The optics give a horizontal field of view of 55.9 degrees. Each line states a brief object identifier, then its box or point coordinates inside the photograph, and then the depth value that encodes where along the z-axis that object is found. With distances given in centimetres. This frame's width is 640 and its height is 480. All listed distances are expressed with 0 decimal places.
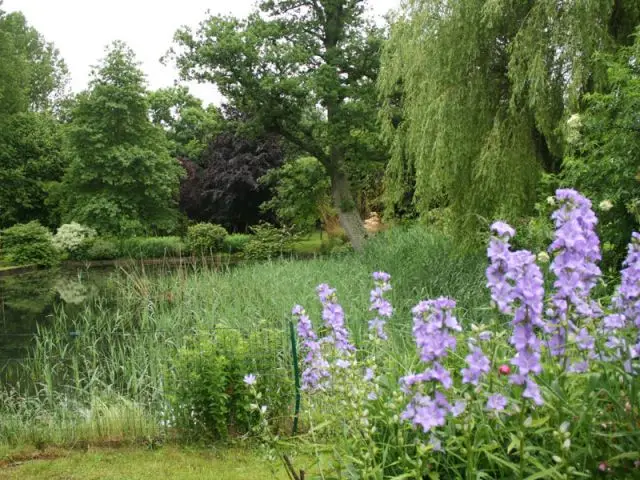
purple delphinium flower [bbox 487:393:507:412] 159
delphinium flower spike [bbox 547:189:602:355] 163
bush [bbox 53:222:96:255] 2227
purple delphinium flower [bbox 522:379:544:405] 150
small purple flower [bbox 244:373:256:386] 222
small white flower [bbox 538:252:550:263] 203
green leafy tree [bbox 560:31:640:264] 515
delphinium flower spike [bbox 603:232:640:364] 175
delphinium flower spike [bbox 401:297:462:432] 161
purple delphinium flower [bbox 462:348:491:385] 161
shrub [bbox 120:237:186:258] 2280
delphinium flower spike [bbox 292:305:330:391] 258
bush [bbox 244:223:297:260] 1828
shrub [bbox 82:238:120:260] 2234
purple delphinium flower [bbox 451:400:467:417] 162
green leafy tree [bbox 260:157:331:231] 1681
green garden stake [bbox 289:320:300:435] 372
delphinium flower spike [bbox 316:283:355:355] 252
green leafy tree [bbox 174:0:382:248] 1373
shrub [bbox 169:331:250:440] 400
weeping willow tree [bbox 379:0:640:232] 695
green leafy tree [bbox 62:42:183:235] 2397
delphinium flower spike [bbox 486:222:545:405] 150
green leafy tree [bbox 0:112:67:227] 2648
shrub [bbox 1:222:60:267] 2098
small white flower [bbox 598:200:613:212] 199
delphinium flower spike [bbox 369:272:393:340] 238
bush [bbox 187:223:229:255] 2166
